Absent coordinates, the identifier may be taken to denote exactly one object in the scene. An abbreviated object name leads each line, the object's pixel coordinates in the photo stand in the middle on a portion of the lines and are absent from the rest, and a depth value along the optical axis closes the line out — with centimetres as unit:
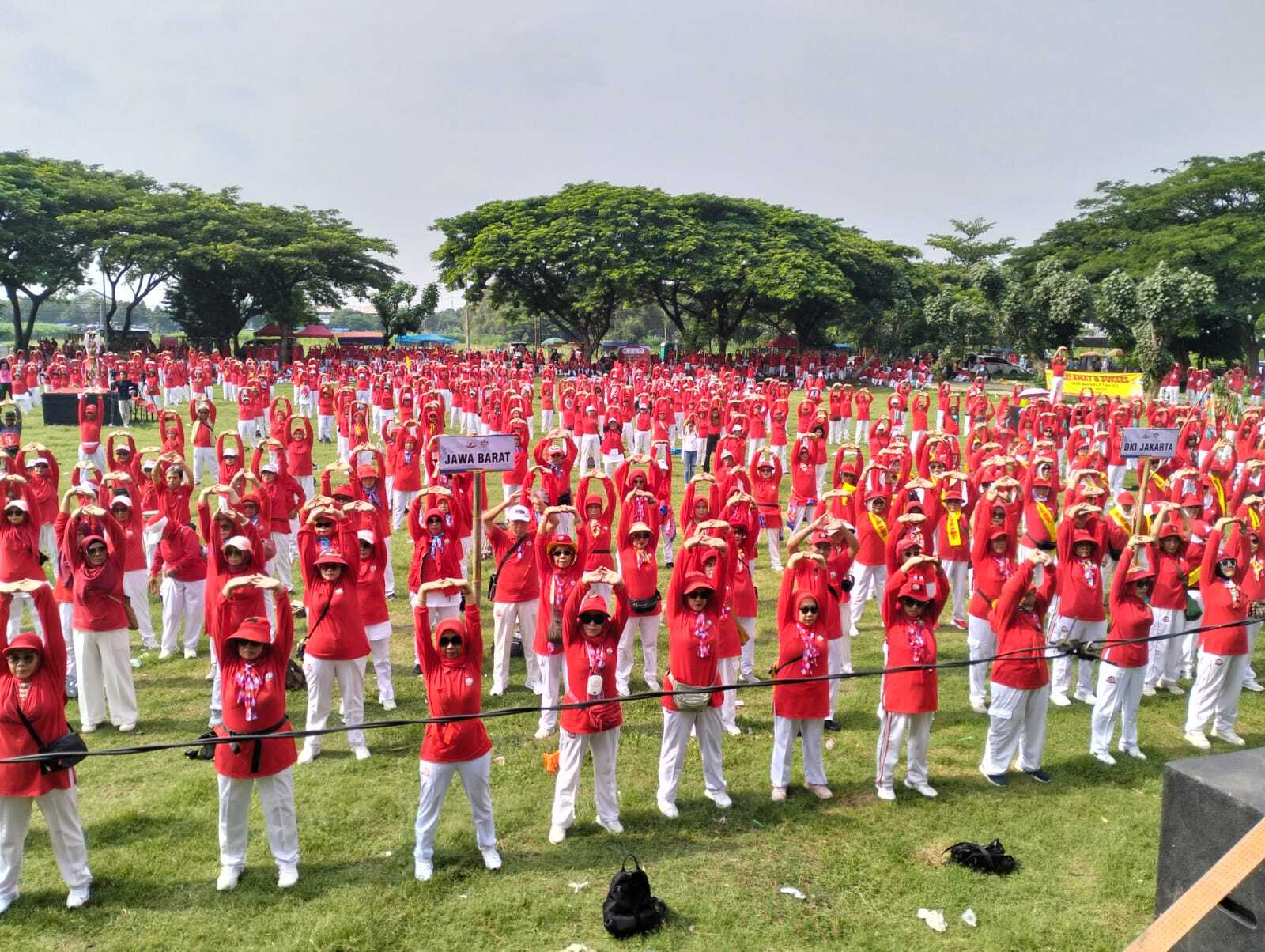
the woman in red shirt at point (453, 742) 586
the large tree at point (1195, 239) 4647
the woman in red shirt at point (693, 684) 671
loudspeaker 331
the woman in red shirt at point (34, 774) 536
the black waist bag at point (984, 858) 603
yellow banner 3362
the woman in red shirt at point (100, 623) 771
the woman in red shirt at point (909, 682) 688
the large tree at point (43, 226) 4531
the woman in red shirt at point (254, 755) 569
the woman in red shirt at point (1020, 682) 709
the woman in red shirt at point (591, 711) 634
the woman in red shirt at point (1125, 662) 752
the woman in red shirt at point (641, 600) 889
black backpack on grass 535
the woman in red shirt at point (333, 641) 716
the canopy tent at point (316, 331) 6794
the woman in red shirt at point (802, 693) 689
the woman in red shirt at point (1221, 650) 789
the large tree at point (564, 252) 4616
